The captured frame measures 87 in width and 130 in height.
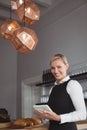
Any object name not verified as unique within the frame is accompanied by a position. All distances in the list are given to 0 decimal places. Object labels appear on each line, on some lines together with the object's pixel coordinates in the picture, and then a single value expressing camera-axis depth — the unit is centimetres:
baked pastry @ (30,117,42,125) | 181
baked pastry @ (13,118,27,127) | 174
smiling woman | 107
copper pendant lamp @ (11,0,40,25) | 201
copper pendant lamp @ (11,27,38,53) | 189
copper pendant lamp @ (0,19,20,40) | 210
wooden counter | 154
